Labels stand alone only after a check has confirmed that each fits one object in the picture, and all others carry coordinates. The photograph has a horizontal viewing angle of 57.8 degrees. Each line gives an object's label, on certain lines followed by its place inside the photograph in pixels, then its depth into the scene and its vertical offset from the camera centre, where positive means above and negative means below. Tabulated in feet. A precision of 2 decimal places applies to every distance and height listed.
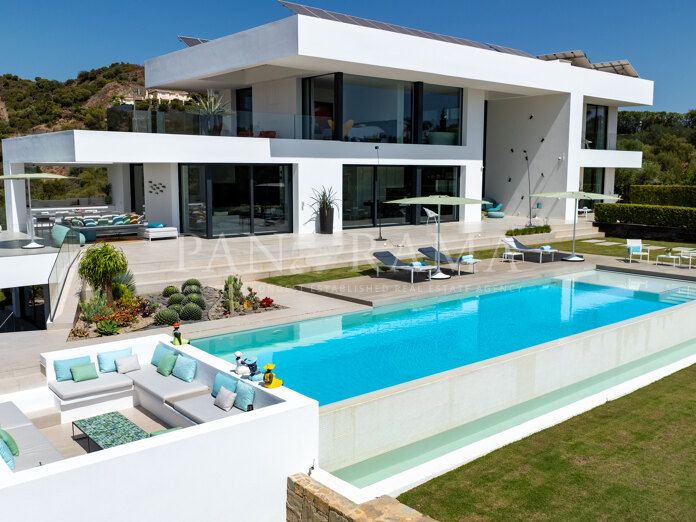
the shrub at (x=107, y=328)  36.99 -8.16
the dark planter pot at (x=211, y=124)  66.18 +6.87
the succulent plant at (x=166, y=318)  39.50 -8.01
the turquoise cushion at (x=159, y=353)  31.14 -8.06
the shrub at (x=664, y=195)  89.32 -0.58
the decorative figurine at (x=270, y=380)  24.99 -7.53
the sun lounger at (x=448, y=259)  55.72 -6.09
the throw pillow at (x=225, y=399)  25.34 -8.43
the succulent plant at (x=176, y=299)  43.75 -7.60
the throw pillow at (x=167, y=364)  29.60 -8.20
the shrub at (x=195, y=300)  43.32 -7.58
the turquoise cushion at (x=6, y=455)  20.10 -8.55
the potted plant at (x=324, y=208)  74.43 -2.13
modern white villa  22.53 -7.81
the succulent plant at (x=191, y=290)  46.52 -7.37
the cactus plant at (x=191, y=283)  47.60 -7.03
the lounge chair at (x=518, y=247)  62.92 -5.71
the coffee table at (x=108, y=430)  23.95 -9.51
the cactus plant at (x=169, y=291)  46.19 -7.41
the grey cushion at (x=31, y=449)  21.44 -9.21
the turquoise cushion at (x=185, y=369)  28.73 -8.17
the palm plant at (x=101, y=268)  40.81 -5.07
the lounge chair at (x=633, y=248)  62.44 -5.63
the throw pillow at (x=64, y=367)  28.81 -8.12
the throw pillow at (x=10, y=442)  21.59 -8.69
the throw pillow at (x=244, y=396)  24.89 -8.17
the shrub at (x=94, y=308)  38.65 -7.33
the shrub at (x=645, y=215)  80.94 -3.16
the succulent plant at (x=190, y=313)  40.78 -7.94
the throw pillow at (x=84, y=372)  28.80 -8.39
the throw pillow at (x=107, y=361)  30.12 -8.17
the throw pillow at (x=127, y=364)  30.23 -8.39
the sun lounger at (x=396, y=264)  53.11 -6.25
